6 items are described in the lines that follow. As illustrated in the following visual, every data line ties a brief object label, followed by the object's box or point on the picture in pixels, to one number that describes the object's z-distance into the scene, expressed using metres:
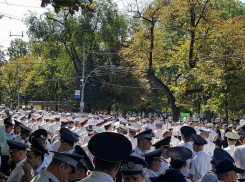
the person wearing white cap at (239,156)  7.03
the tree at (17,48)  91.31
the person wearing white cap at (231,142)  8.81
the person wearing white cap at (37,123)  15.43
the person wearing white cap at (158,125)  14.80
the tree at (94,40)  50.50
